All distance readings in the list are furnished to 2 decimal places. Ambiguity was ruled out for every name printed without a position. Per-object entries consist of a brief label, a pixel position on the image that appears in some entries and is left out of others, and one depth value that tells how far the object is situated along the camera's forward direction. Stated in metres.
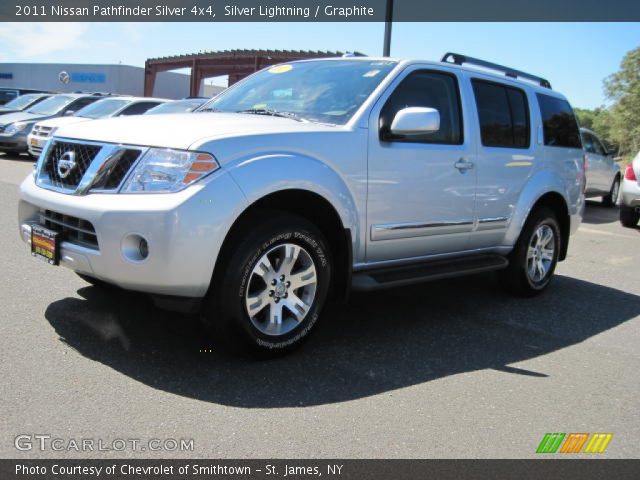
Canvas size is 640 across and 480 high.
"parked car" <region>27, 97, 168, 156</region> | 13.06
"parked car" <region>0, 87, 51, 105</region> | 25.62
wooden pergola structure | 33.01
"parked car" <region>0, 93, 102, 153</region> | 14.62
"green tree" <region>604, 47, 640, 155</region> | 46.75
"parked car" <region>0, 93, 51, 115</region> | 16.86
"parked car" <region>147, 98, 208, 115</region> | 12.30
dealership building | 53.69
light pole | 14.38
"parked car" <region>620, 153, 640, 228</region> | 10.91
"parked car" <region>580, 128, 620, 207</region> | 13.90
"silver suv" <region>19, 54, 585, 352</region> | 3.25
